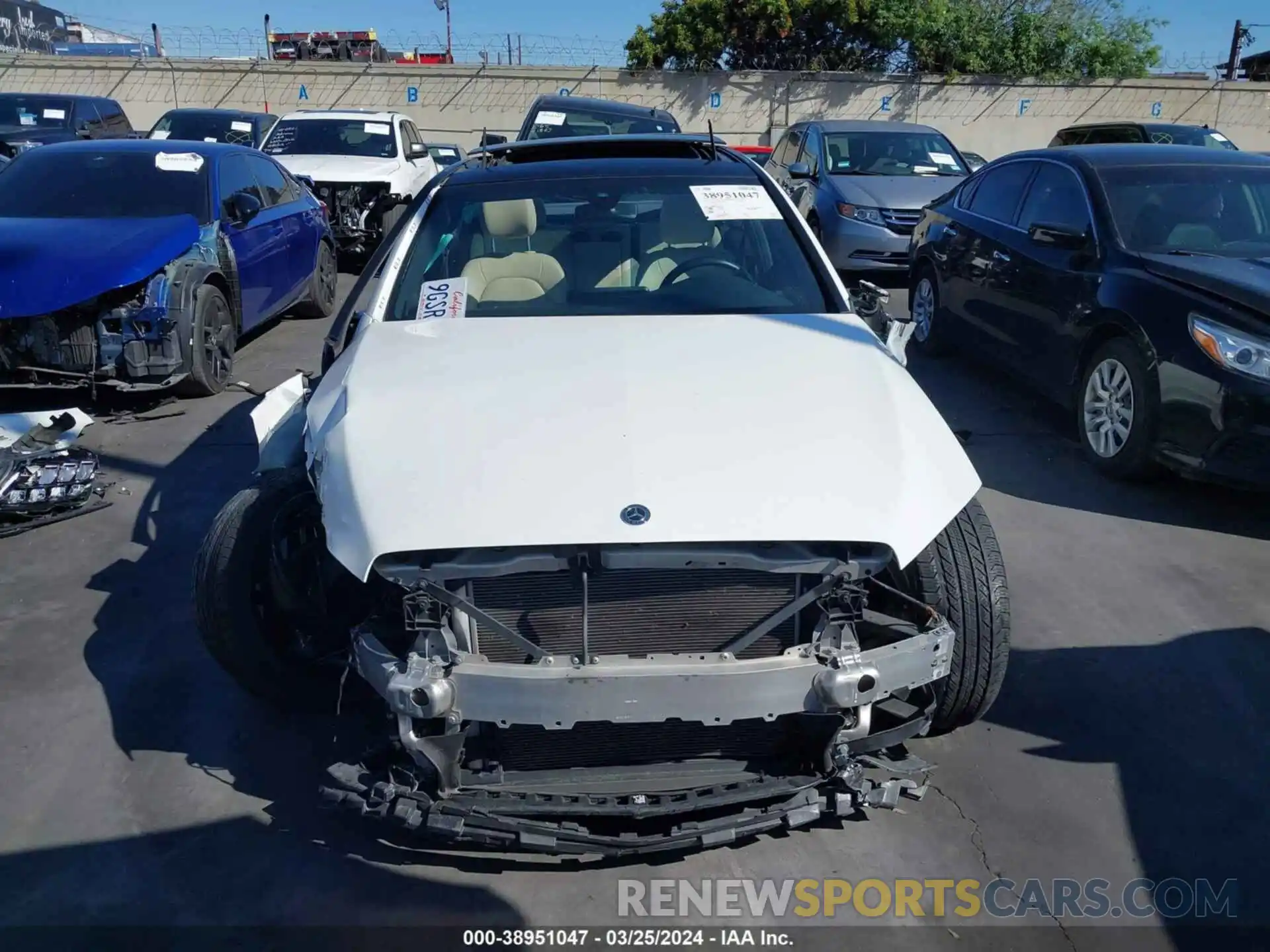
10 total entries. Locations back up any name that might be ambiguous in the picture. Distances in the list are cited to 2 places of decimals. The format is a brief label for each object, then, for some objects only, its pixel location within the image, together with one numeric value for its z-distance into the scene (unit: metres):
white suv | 11.41
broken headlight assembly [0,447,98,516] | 5.04
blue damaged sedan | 6.10
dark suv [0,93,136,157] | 14.77
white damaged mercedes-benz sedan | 2.52
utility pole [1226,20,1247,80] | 38.44
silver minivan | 10.26
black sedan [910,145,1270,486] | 4.84
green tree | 29.92
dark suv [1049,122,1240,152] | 14.52
